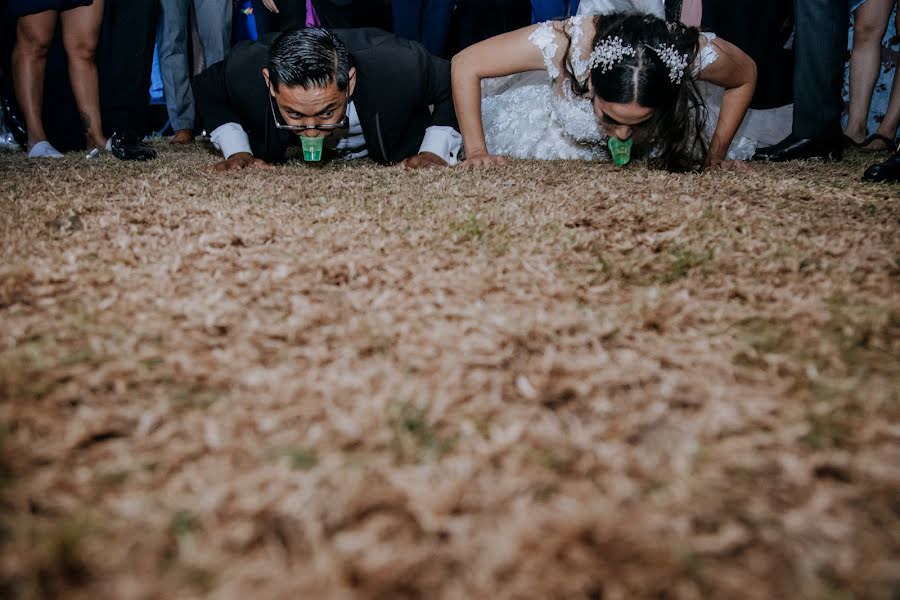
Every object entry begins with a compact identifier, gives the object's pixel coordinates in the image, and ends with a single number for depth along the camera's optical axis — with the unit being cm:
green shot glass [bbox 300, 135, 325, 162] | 205
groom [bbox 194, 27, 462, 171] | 194
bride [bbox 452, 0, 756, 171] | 182
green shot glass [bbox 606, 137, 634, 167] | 206
